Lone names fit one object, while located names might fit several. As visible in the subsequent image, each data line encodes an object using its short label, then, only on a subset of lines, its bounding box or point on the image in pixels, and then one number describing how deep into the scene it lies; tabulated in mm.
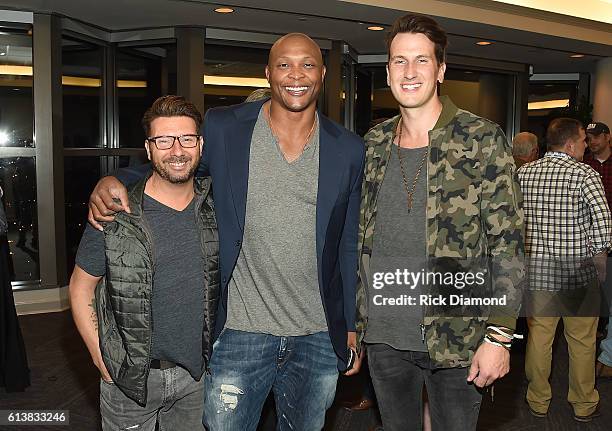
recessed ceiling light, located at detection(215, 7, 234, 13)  6812
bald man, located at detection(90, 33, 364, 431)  2236
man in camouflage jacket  2018
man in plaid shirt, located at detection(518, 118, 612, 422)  3941
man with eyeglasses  2102
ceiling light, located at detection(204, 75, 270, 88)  8164
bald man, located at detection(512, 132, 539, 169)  5270
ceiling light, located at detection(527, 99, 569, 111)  12180
